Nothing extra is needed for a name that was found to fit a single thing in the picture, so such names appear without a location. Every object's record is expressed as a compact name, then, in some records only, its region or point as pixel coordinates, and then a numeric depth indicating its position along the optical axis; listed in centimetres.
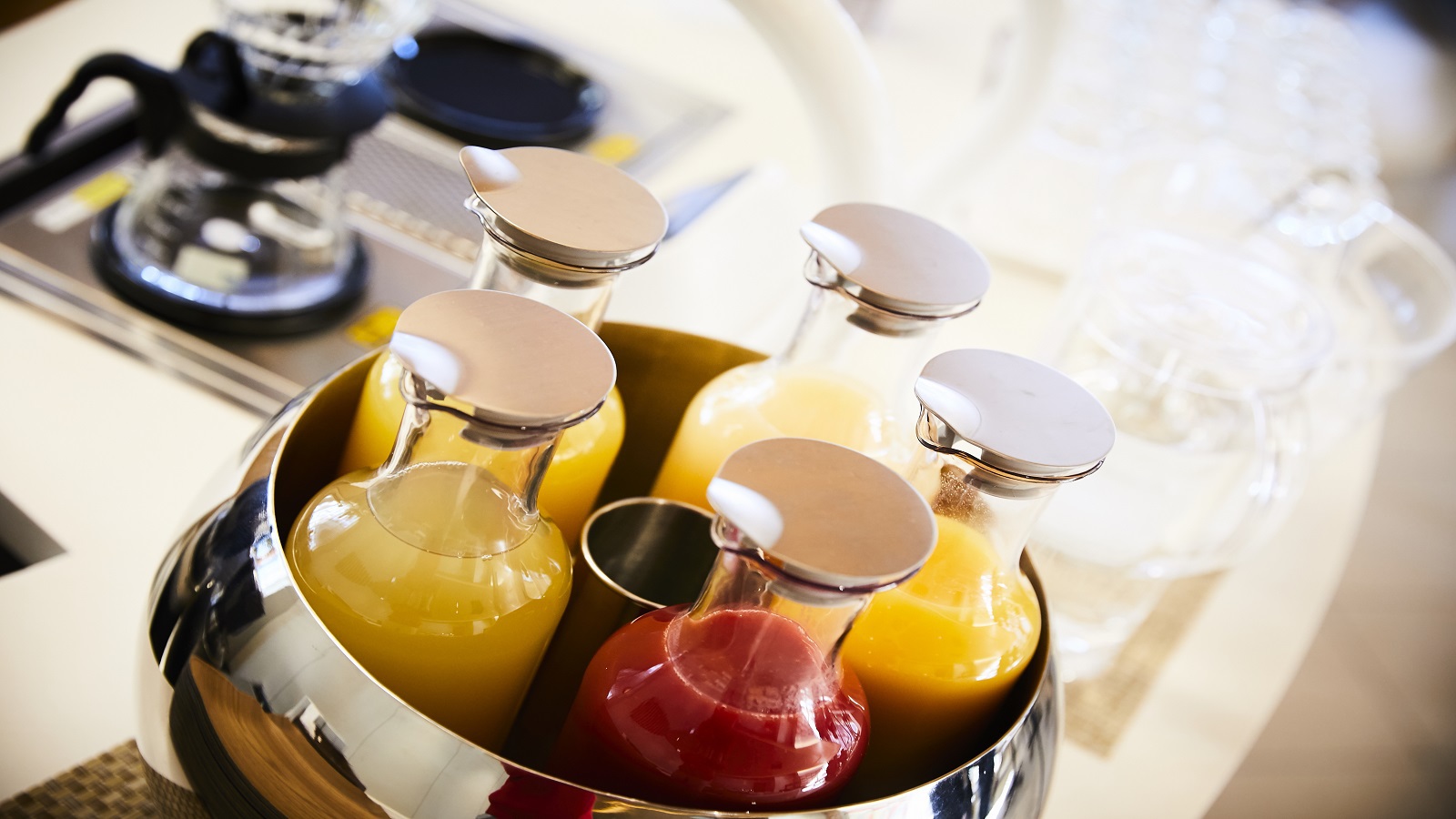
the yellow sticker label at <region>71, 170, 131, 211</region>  75
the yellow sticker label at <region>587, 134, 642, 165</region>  98
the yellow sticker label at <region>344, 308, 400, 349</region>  71
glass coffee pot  62
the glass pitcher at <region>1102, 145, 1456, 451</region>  85
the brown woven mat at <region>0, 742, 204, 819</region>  40
